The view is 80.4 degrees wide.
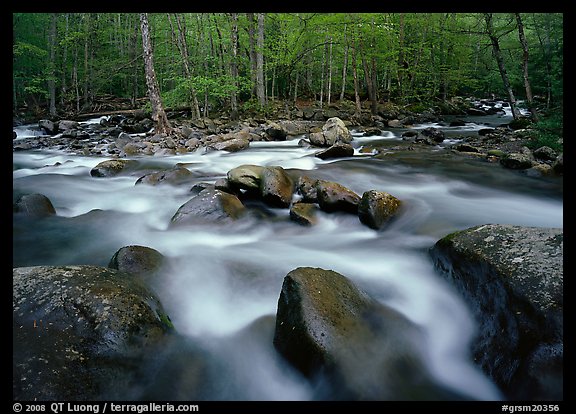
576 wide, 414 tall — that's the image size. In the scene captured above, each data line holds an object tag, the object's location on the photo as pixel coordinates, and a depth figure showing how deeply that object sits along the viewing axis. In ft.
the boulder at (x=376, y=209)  14.89
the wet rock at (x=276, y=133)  40.88
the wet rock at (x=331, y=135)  34.60
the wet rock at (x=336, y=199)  16.08
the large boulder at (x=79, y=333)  6.08
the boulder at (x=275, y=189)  16.92
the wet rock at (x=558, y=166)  20.98
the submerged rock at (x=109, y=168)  24.25
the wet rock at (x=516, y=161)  22.59
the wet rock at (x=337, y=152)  28.22
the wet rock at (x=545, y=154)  24.91
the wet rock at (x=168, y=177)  21.65
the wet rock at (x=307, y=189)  17.42
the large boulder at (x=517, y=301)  5.98
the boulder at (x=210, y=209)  15.33
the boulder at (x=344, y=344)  6.95
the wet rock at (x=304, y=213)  15.67
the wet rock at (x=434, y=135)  37.63
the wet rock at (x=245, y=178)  17.46
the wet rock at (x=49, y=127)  48.24
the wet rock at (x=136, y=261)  10.46
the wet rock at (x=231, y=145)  33.71
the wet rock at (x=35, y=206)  15.79
